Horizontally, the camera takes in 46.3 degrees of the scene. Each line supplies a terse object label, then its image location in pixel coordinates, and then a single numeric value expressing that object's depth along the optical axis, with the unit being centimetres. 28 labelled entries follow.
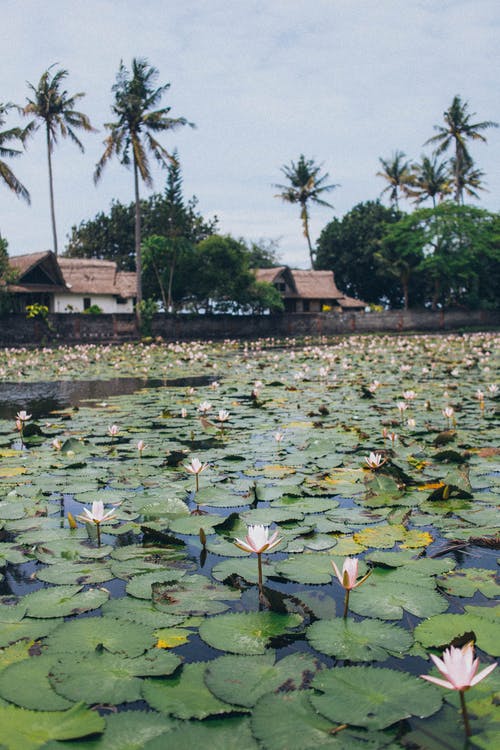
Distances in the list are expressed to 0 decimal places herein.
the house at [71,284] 3062
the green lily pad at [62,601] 192
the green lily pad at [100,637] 167
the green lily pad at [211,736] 123
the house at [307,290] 4191
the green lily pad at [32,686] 140
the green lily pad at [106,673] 145
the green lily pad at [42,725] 126
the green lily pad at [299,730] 125
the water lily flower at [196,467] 302
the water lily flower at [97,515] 233
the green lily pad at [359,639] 161
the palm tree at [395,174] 4484
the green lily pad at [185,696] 137
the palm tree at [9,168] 2405
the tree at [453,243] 3712
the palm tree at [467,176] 4067
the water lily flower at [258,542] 183
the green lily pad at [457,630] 165
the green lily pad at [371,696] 133
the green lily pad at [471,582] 201
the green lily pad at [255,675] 144
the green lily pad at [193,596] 192
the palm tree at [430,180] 4238
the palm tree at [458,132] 3928
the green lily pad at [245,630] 166
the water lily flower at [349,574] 167
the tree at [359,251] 4603
